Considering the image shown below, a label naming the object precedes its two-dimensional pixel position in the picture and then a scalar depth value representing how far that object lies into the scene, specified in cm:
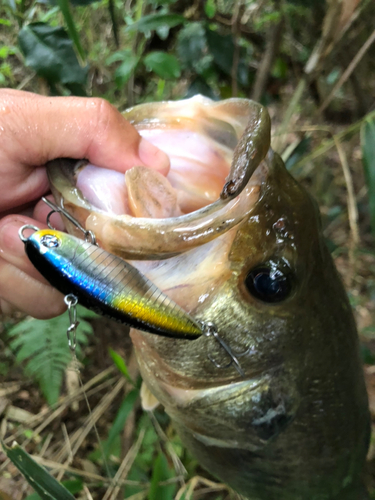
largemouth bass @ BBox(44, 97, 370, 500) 13
